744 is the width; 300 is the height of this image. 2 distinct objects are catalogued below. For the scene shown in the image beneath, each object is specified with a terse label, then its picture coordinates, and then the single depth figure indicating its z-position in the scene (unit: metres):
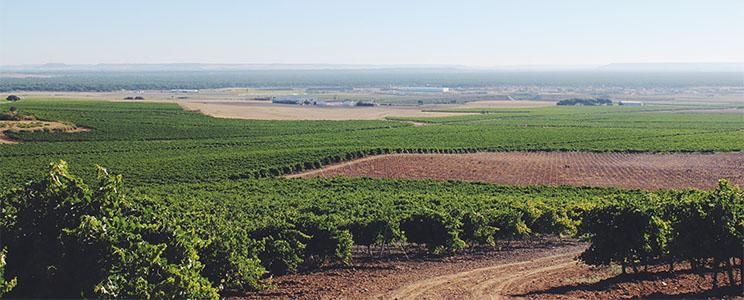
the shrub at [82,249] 14.52
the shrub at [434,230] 26.39
